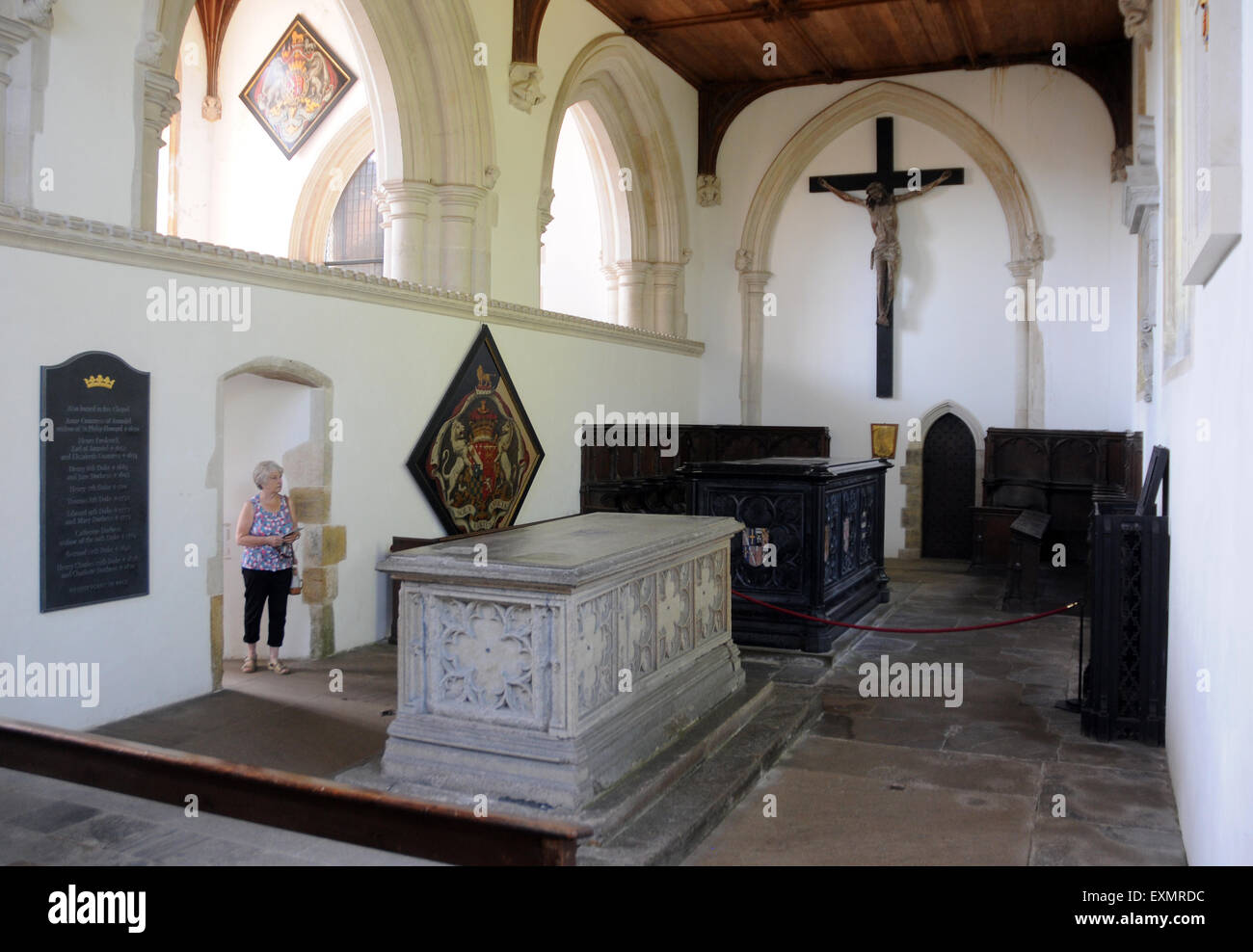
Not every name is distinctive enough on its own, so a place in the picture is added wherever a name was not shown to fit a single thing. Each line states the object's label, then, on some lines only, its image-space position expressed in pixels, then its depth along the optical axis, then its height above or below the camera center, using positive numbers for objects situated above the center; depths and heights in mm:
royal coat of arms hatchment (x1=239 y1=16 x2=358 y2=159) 12602 +4638
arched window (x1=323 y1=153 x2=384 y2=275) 13188 +3064
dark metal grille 4691 -616
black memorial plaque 4844 -33
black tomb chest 6684 -392
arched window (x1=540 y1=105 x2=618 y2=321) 13812 +3043
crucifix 12070 +2957
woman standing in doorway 6008 -372
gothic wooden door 11906 -114
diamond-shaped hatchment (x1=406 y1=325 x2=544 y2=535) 7613 +187
